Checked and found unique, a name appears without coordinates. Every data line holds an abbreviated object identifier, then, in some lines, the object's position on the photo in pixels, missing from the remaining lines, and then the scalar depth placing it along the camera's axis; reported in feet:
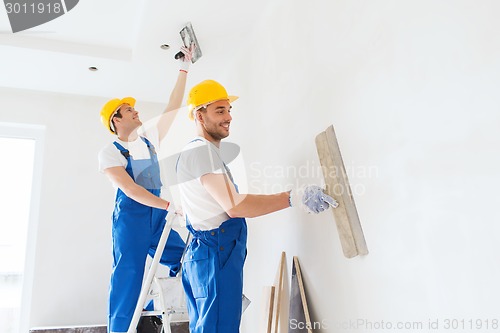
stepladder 7.11
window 11.45
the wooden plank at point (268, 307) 6.66
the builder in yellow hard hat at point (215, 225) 5.47
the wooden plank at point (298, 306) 5.99
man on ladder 7.43
